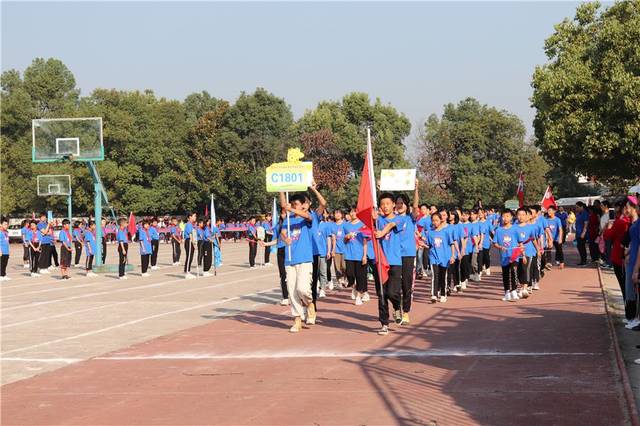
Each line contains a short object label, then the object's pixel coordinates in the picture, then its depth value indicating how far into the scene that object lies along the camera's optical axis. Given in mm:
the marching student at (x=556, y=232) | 26281
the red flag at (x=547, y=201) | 27656
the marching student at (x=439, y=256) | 17797
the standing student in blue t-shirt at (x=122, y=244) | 27908
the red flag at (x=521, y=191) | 30869
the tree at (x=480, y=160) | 79625
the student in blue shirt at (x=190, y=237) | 29672
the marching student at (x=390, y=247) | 13508
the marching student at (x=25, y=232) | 31498
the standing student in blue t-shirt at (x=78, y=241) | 35188
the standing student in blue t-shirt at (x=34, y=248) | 31312
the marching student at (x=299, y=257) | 13828
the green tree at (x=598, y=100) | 26297
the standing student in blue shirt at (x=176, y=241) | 34844
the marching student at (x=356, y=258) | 18156
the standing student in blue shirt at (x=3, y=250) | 28984
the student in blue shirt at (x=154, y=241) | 31297
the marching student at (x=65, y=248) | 28844
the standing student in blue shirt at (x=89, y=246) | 31375
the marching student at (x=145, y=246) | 28709
